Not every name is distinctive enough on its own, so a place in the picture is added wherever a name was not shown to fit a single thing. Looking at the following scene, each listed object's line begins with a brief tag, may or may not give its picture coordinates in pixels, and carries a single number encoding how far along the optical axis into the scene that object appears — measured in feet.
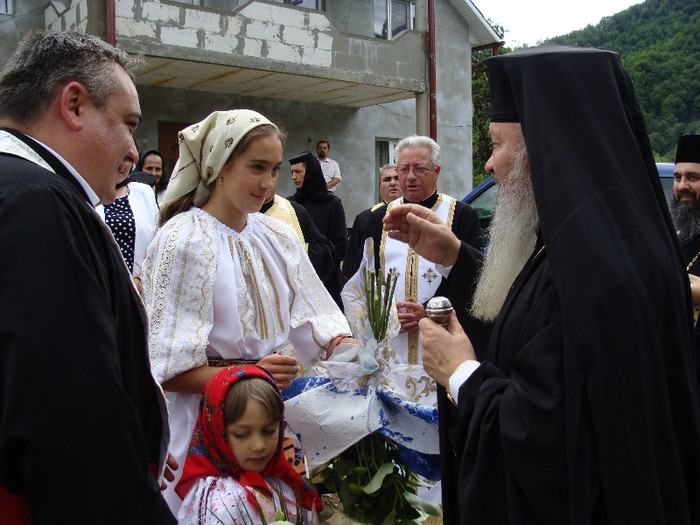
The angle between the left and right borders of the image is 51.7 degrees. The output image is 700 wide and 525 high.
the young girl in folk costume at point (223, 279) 8.55
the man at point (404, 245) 15.67
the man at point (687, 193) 13.60
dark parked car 25.18
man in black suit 4.39
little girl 8.05
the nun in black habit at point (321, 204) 23.90
